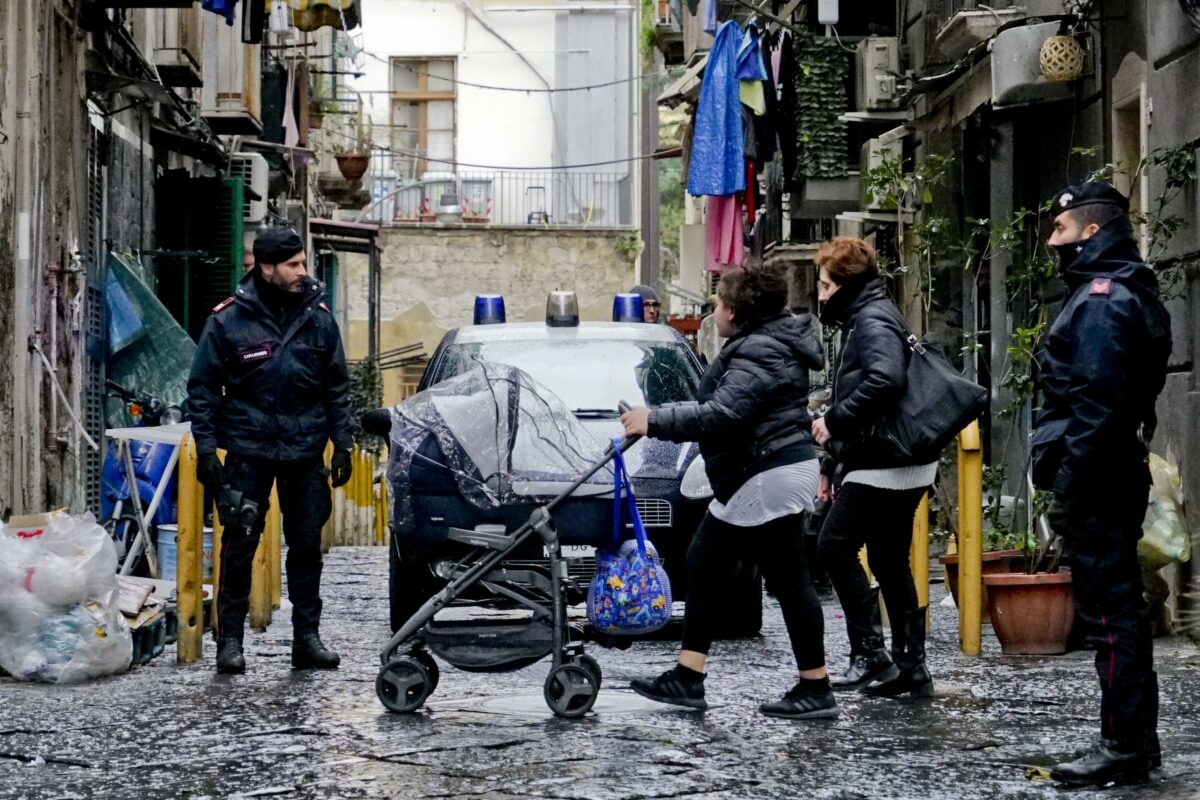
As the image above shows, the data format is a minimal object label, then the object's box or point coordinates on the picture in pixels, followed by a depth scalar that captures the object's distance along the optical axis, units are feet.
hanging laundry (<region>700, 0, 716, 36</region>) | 83.76
